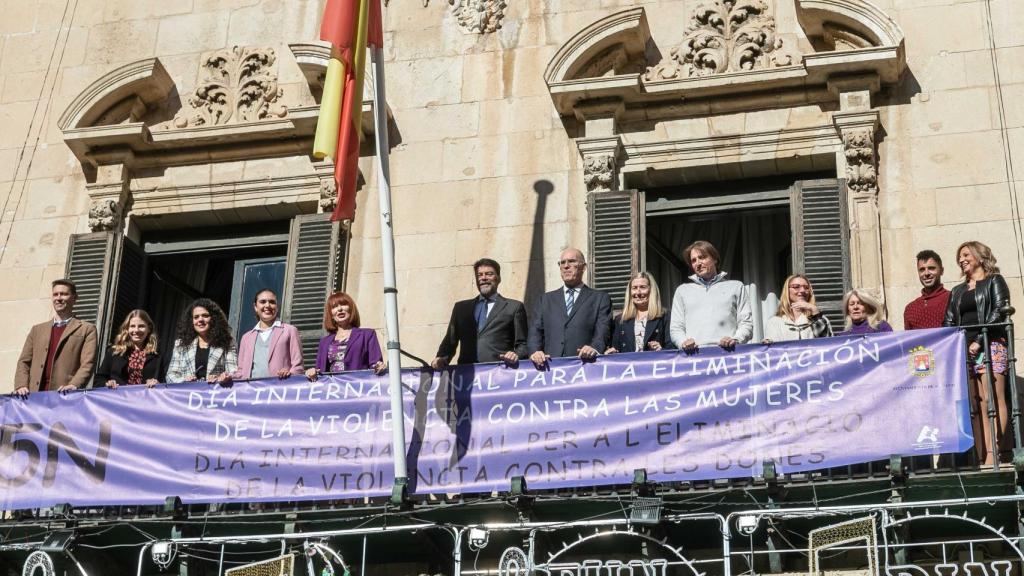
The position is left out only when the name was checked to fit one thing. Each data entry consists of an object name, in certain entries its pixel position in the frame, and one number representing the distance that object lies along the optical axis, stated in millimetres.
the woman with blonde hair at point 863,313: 12469
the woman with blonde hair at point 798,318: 12531
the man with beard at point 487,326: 13188
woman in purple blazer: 13266
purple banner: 11812
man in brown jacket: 13977
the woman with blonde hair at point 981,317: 11836
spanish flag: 13547
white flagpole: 12367
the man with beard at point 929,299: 12562
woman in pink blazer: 13547
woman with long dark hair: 13664
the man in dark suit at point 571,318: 12914
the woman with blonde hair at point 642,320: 12844
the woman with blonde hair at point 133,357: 13852
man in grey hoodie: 12680
